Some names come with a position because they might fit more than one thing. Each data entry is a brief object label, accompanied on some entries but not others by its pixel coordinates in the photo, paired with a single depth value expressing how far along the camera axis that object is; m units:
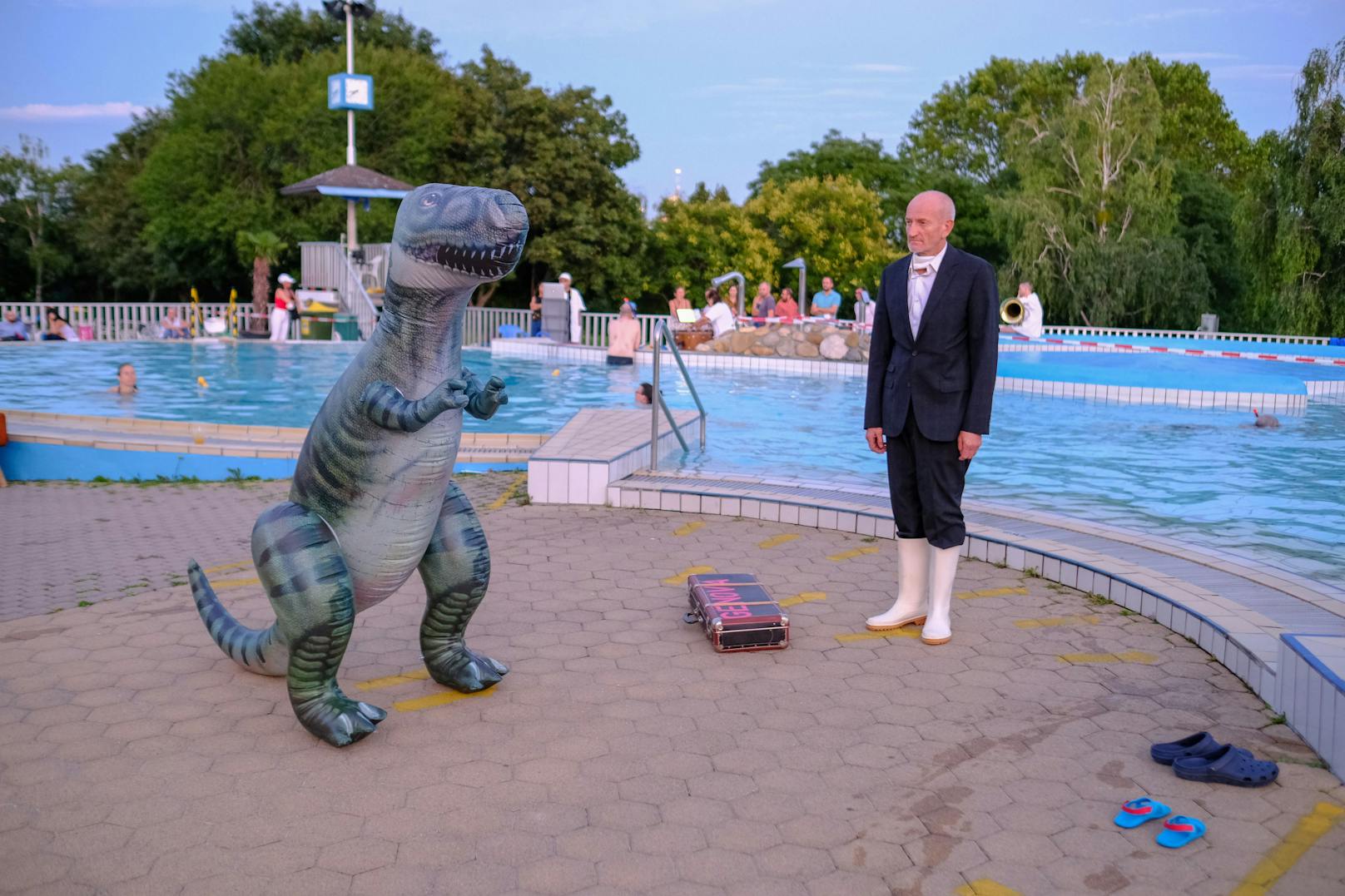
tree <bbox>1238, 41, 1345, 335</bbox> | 24.86
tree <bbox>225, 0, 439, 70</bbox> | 41.06
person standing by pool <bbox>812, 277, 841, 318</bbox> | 24.08
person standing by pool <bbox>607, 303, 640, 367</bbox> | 19.39
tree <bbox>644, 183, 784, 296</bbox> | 38.00
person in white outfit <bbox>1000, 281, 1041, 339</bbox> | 23.22
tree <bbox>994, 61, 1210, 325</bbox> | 30.84
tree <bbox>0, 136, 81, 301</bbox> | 37.41
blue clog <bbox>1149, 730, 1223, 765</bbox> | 3.53
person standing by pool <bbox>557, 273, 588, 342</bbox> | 23.70
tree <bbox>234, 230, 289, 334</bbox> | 27.20
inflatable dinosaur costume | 3.47
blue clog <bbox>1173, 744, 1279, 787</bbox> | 3.38
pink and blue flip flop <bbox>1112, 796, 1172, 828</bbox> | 3.17
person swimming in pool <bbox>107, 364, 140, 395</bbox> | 14.70
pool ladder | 8.23
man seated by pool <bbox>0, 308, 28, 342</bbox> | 22.58
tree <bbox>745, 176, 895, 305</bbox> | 38.16
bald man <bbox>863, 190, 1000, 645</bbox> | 4.63
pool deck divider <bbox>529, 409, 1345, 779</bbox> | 3.81
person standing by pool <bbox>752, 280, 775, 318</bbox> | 23.75
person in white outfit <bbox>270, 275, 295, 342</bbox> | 24.64
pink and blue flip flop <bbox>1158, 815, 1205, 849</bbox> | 3.05
